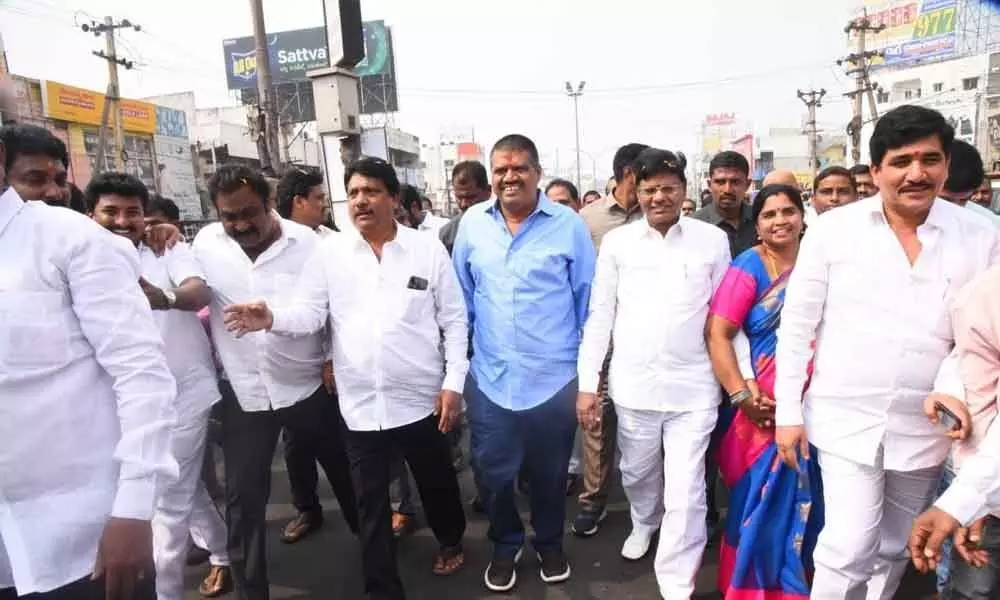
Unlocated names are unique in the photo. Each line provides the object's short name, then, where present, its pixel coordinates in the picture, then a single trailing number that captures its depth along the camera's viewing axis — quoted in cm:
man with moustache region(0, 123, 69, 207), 196
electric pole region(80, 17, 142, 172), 1891
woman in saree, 243
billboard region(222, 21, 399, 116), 3619
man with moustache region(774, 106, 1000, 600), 194
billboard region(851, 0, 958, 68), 3712
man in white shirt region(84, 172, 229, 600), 250
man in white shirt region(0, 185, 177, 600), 138
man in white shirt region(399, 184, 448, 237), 515
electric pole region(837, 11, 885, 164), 2428
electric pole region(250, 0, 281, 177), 861
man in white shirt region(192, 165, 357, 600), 254
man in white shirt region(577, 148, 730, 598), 260
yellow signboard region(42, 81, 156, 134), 2139
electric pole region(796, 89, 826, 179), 3472
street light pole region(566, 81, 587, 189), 4341
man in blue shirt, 272
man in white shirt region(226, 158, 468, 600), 258
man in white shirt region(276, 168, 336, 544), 342
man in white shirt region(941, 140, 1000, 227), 304
